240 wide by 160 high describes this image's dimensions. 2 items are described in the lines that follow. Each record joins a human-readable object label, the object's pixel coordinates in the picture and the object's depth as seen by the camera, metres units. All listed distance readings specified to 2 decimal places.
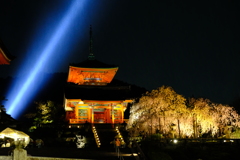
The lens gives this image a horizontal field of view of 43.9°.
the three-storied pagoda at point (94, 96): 43.19
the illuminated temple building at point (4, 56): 20.31
